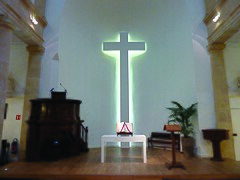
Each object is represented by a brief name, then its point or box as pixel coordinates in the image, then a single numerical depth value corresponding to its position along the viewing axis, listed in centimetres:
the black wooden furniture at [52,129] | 514
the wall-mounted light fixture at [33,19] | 566
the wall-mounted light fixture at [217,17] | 538
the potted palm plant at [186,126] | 574
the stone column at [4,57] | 438
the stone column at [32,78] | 603
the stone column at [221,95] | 554
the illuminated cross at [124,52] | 759
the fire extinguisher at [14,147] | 601
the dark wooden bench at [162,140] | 670
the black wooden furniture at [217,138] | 519
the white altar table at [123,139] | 486
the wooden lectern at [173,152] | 424
